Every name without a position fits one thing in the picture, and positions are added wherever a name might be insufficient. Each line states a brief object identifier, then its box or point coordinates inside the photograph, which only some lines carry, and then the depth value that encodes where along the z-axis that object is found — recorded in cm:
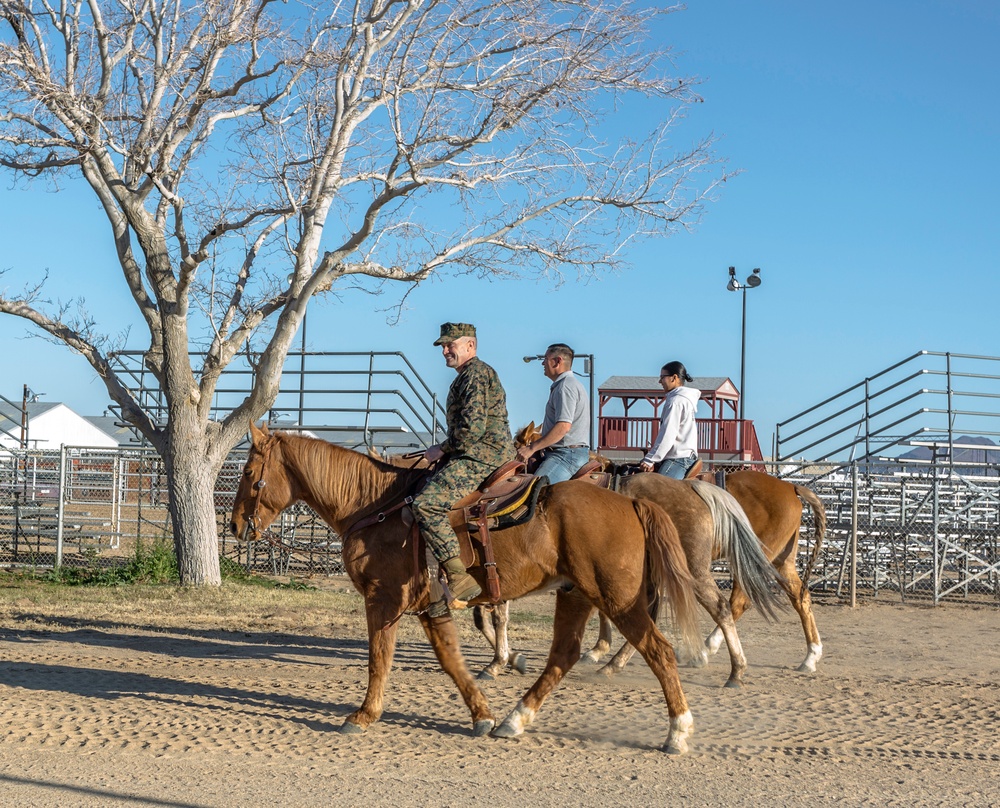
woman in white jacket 973
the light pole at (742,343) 3091
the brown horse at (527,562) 650
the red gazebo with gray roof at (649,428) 3005
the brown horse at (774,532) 962
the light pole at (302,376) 1908
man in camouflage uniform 654
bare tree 1380
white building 6400
